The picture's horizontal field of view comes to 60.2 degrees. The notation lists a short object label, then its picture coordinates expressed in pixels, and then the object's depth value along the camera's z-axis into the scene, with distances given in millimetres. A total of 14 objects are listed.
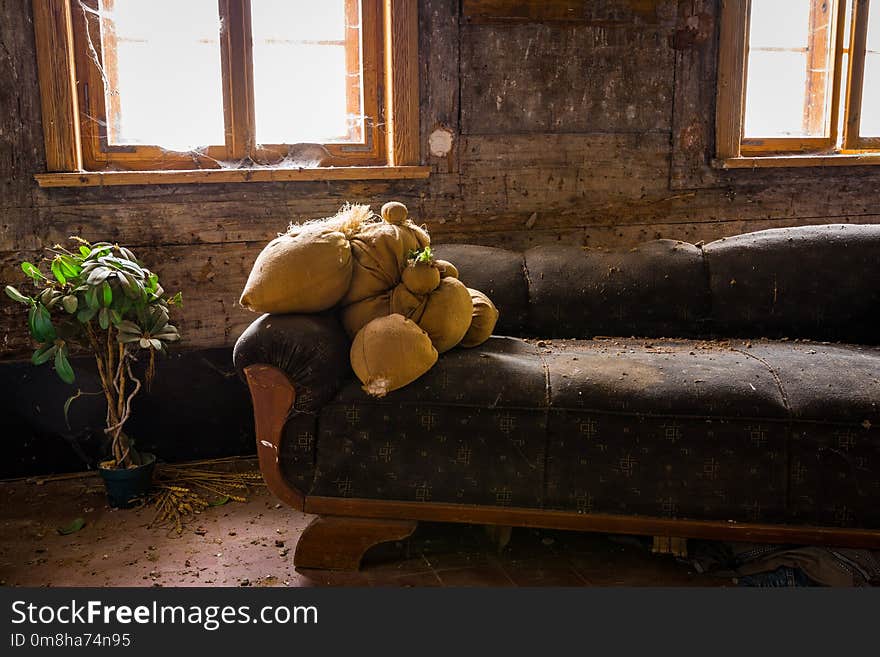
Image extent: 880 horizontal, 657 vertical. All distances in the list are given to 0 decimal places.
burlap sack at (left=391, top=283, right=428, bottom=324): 2090
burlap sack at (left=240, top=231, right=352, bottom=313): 2016
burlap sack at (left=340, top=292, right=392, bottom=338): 2115
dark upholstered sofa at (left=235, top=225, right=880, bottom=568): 1926
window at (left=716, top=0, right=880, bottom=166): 3217
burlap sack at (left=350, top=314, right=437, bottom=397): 1955
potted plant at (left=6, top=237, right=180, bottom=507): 2361
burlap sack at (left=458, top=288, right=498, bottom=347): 2262
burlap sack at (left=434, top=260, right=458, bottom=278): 2219
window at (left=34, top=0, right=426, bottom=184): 2818
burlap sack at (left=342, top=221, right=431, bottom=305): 2137
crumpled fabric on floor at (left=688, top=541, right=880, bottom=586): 1924
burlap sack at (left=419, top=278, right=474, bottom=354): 2088
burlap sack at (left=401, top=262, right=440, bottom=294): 2096
